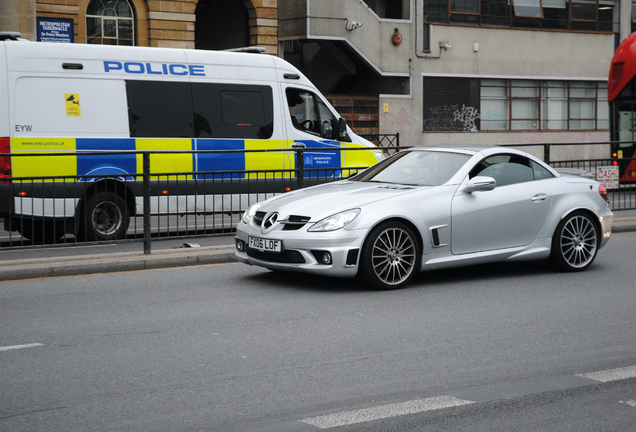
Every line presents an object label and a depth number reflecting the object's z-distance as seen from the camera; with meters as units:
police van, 17.61
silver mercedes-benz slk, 13.47
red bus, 37.96
